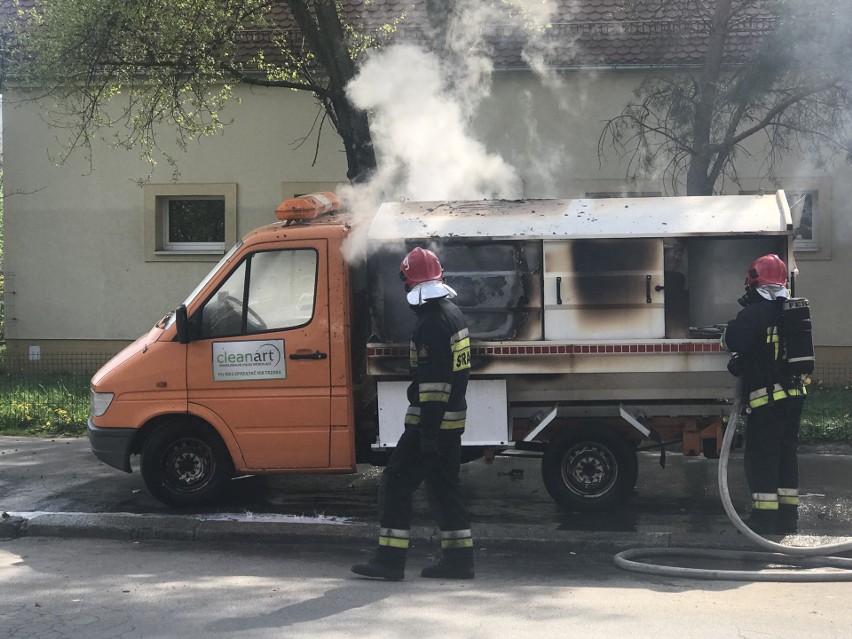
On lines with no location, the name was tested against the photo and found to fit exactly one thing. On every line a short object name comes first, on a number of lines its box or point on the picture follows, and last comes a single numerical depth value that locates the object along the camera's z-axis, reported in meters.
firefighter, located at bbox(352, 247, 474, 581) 6.04
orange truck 7.46
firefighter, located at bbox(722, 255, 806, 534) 6.98
